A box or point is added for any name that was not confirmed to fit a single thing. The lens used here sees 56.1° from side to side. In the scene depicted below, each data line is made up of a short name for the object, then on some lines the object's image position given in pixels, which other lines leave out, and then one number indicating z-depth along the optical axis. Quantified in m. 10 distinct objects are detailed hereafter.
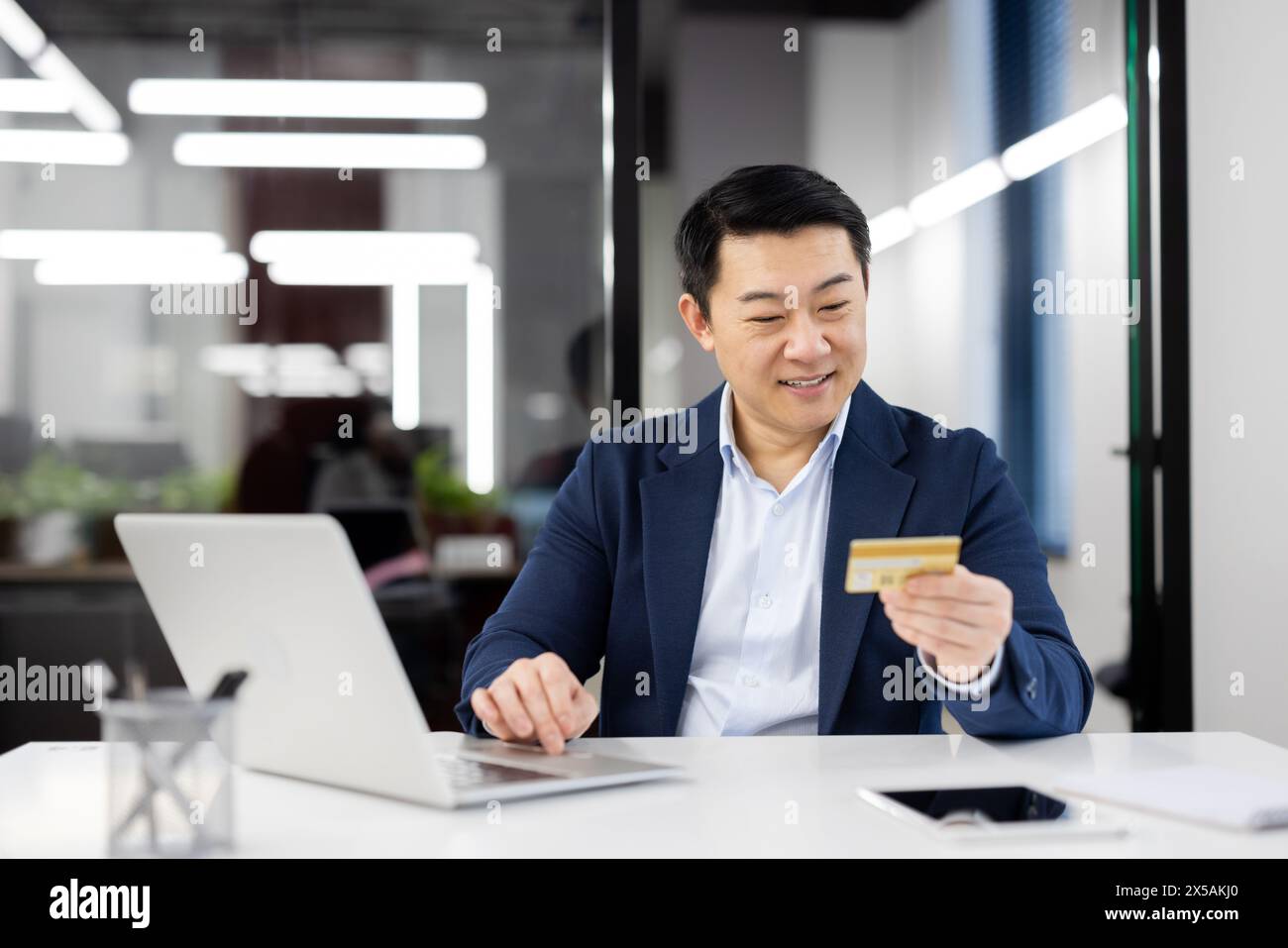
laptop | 1.05
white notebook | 1.05
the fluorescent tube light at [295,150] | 3.15
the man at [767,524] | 1.74
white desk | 1.00
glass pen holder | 0.97
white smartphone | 1.02
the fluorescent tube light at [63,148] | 3.14
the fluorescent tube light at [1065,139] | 3.12
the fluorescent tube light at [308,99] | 3.14
